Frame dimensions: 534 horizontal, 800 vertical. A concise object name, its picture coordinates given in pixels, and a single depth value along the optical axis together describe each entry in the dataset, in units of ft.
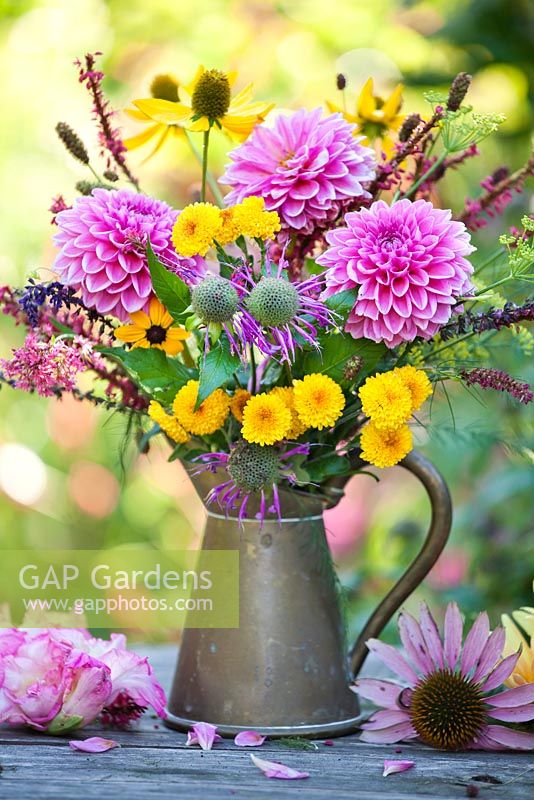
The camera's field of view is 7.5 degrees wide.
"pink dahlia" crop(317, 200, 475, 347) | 7.05
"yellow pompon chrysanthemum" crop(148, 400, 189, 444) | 7.19
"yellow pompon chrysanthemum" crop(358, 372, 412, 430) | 7.07
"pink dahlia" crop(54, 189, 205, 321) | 7.12
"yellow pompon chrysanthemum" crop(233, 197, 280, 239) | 7.11
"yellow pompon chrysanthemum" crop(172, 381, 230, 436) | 7.14
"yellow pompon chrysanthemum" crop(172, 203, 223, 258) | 7.10
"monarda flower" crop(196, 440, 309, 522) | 7.12
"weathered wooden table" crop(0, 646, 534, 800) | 6.83
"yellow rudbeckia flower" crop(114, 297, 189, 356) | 7.21
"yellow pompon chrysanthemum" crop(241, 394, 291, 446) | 7.08
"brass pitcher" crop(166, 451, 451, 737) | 7.24
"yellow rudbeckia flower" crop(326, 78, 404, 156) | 7.46
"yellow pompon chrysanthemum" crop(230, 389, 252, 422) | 7.19
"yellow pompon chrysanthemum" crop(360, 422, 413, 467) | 7.12
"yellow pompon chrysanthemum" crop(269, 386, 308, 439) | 7.15
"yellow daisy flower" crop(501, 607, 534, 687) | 7.22
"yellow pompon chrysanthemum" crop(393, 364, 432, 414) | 7.11
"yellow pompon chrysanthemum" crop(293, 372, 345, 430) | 7.09
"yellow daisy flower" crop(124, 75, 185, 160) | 7.42
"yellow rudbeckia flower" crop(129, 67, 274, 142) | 7.27
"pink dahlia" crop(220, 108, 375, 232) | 7.20
